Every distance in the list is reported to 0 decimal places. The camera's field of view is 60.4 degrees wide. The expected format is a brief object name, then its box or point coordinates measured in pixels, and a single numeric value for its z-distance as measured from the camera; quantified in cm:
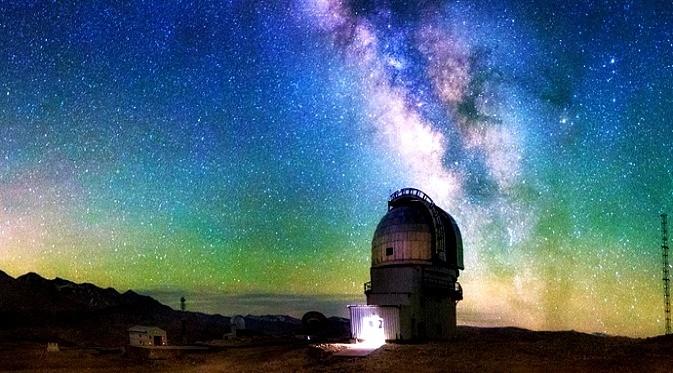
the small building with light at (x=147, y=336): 4681
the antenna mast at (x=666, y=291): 4928
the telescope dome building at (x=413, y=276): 3966
